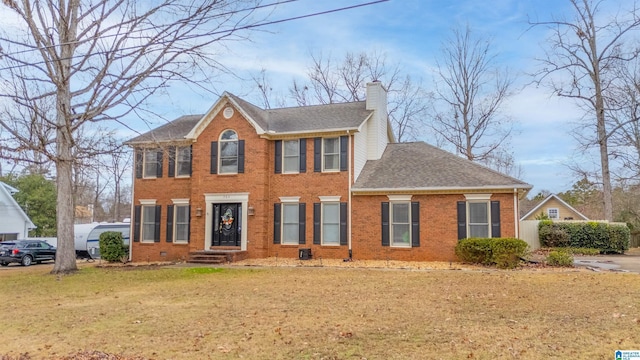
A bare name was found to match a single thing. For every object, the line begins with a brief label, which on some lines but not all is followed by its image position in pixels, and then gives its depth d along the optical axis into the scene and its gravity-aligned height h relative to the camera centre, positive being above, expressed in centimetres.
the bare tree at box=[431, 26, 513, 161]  3362 +846
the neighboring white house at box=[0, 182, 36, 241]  3447 +18
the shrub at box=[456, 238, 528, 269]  1611 -94
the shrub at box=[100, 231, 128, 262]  2202 -116
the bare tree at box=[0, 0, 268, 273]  1570 +489
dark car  2420 -159
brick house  1852 +133
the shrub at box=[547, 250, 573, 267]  1655 -122
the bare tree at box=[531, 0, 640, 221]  2942 +813
